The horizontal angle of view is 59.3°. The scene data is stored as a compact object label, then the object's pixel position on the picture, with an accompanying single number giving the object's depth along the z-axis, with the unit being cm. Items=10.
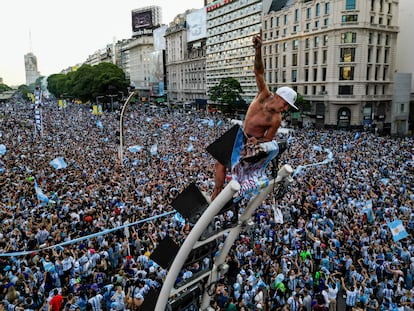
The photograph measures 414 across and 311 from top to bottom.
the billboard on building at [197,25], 9506
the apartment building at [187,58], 9781
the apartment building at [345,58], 5512
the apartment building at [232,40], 7625
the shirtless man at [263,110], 522
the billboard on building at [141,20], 14125
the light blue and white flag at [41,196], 1666
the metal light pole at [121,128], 2530
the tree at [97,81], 8756
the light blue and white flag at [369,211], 1588
